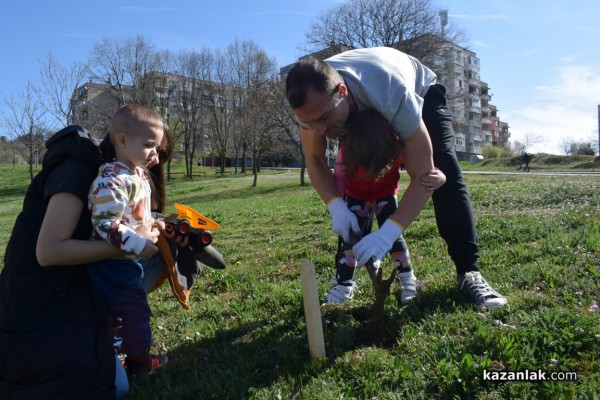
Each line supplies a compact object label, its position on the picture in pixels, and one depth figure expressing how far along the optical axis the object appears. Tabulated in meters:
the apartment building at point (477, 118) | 88.50
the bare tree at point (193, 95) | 50.44
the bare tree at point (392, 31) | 30.43
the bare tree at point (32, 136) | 34.53
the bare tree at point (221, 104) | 50.25
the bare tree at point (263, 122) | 31.56
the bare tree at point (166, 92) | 44.41
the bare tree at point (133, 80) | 41.75
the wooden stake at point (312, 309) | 2.49
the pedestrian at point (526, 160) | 38.66
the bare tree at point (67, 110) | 31.50
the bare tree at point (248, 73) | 48.06
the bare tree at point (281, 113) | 30.53
